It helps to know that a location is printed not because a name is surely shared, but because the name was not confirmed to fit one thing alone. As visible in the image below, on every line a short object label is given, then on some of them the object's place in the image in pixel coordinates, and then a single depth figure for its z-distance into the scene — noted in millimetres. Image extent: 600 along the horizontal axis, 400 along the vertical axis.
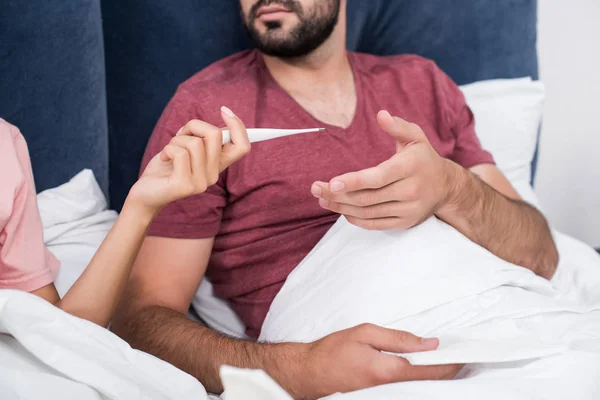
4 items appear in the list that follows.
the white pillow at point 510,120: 1630
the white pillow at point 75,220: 1187
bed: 833
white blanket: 839
